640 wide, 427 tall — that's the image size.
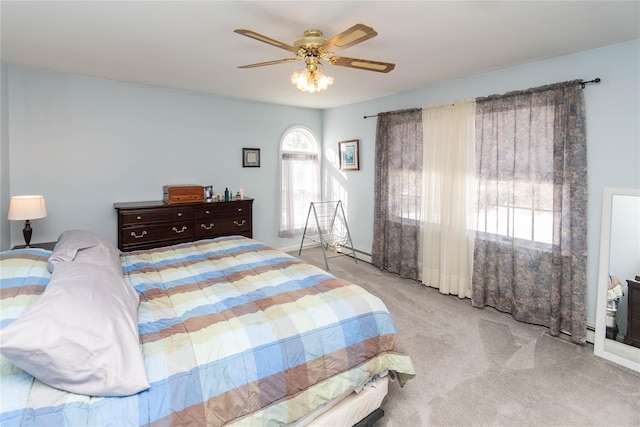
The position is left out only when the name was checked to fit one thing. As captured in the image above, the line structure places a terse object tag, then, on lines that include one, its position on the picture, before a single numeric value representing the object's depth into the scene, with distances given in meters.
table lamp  2.90
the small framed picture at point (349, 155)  5.10
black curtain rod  2.64
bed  1.10
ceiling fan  1.89
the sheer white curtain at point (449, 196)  3.59
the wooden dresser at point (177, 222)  3.73
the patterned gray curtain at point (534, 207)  2.74
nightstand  3.27
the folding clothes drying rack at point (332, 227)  5.41
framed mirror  2.51
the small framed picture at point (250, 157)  5.02
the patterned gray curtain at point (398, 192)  4.17
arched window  5.47
